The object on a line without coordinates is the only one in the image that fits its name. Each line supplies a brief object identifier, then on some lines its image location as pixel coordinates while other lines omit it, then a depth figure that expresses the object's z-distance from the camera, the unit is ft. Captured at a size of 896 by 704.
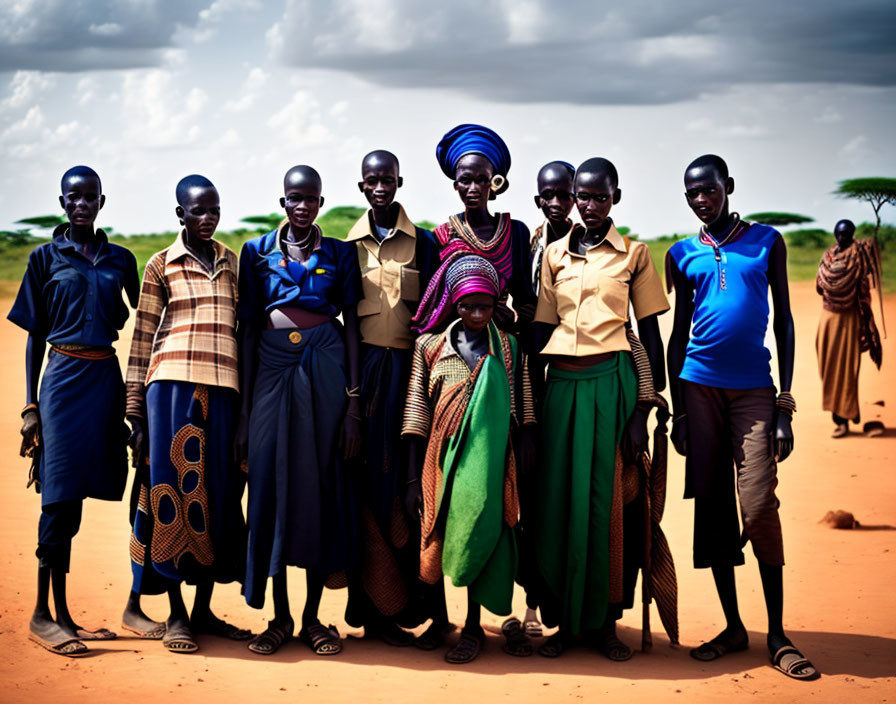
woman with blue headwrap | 18.31
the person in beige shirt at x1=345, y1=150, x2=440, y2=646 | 18.26
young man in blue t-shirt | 17.61
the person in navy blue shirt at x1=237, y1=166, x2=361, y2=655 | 17.84
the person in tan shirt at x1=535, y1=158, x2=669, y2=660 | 17.65
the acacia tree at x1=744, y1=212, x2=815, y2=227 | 127.03
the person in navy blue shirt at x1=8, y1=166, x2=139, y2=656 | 18.15
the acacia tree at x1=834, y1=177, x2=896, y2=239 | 74.13
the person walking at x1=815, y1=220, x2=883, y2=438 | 43.80
